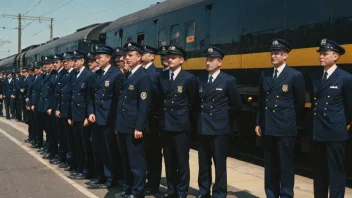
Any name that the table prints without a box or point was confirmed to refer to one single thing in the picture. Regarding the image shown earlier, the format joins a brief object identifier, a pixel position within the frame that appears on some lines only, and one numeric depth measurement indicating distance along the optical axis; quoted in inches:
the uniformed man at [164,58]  226.3
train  233.8
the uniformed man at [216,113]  189.6
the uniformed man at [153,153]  220.5
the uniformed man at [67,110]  270.1
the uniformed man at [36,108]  351.6
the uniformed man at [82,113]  249.6
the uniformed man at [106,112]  224.7
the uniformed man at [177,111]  194.5
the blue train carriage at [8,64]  1213.0
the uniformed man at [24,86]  493.4
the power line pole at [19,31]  1581.0
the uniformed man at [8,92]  654.5
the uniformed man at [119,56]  228.7
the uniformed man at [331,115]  166.7
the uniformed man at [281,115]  177.9
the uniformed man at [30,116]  380.5
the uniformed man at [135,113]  194.7
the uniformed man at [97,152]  235.5
